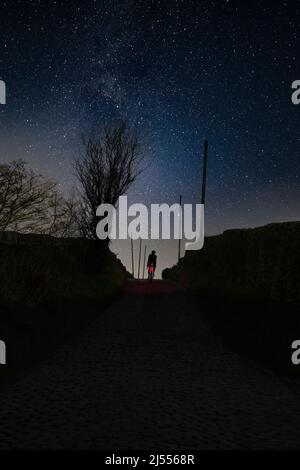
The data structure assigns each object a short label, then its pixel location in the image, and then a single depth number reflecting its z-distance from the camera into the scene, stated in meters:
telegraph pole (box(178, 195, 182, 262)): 49.19
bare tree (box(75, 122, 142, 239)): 25.80
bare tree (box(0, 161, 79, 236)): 18.80
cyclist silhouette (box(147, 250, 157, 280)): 34.03
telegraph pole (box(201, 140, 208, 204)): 32.31
